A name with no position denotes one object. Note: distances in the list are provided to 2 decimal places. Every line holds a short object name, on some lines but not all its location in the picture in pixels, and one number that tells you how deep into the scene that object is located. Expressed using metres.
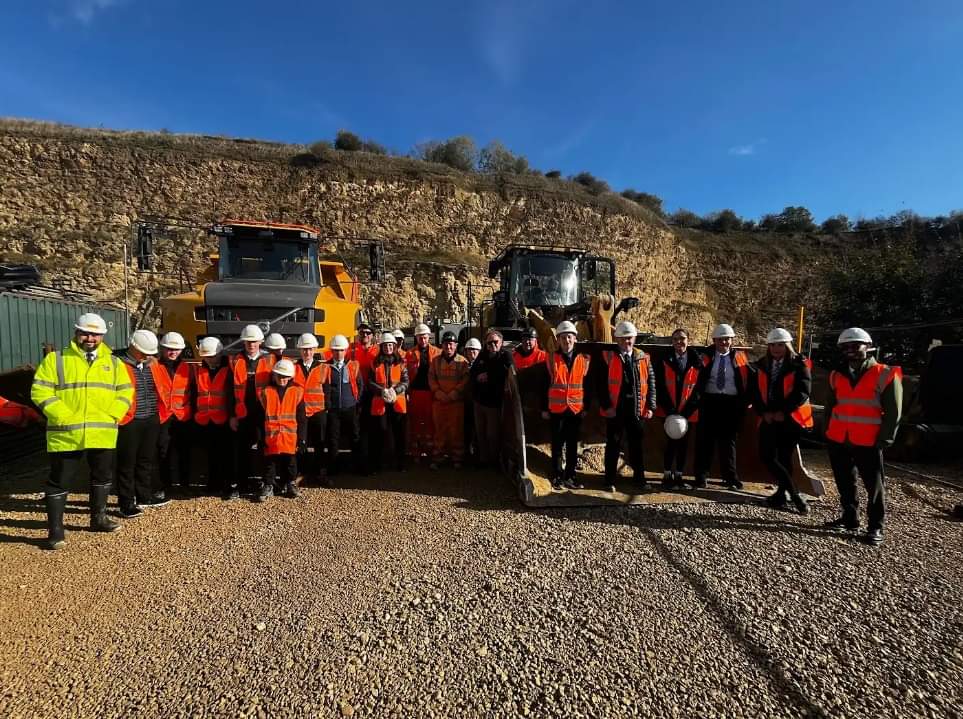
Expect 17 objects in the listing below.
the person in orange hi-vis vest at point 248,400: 5.22
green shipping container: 8.44
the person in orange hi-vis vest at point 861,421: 4.27
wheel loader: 5.30
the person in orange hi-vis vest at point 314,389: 5.47
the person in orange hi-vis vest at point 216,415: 5.30
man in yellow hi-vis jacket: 4.05
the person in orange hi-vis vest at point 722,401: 5.38
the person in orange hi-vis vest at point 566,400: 5.33
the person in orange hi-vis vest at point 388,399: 6.00
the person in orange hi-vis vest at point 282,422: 5.11
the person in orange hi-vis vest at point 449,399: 6.37
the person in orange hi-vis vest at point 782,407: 4.92
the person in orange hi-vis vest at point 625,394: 5.34
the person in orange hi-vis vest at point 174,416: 5.23
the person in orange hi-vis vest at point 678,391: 5.51
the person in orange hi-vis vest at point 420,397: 6.73
